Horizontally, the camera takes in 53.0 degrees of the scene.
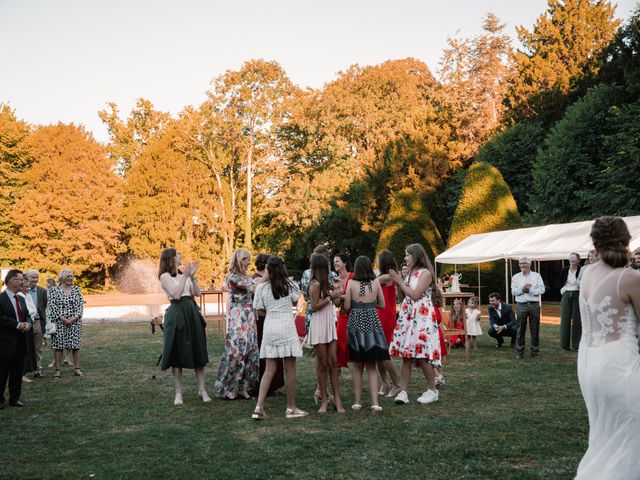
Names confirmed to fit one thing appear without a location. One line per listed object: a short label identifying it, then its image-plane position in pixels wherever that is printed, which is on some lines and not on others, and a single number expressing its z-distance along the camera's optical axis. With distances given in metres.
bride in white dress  3.85
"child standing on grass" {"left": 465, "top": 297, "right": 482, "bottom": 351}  14.26
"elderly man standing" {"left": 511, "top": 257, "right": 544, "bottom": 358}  12.58
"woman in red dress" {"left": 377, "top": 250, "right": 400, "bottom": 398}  8.50
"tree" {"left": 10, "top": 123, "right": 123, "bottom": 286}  44.78
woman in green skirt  8.52
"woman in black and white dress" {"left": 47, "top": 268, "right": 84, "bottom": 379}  11.64
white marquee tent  19.14
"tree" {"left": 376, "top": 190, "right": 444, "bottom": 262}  32.75
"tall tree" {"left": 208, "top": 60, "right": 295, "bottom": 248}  45.19
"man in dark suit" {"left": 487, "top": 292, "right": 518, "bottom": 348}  14.45
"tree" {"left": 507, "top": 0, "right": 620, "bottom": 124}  37.03
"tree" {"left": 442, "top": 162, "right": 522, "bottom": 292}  28.78
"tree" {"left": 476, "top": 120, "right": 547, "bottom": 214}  36.06
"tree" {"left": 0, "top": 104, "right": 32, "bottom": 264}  43.31
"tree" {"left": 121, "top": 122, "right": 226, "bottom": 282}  48.22
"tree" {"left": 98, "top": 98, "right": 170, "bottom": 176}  54.88
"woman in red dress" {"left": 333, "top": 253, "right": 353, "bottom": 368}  8.23
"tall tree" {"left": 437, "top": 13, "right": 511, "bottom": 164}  41.53
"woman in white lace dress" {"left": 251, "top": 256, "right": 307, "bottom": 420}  7.52
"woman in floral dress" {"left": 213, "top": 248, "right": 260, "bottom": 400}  8.96
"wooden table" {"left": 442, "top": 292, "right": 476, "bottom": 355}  12.97
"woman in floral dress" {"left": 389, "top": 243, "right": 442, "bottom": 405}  8.15
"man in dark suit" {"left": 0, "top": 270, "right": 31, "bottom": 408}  8.65
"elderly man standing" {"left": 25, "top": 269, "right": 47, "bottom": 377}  12.07
